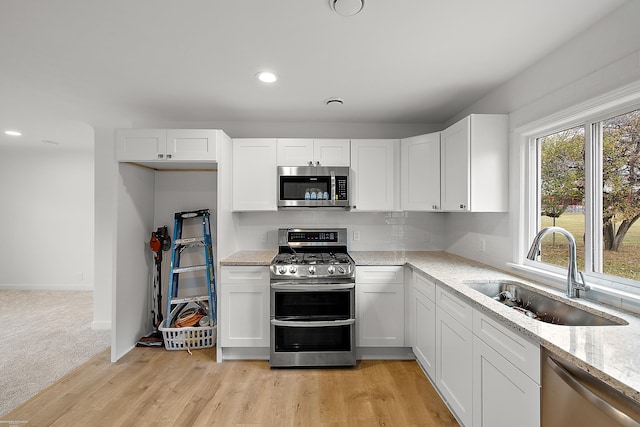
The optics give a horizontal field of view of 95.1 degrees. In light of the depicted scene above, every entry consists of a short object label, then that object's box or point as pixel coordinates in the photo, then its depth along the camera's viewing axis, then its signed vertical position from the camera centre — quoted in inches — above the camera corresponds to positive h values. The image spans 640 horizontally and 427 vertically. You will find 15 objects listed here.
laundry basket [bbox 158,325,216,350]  116.6 -49.3
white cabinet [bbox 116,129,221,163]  107.7 +25.4
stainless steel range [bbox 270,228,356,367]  102.1 -34.7
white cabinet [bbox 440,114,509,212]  91.2 +16.6
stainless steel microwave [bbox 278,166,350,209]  120.6 +11.7
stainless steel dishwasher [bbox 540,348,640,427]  35.5 -24.3
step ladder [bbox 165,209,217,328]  121.4 -22.6
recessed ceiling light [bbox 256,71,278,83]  86.6 +41.8
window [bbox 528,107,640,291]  60.7 +5.8
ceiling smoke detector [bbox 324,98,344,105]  105.8 +41.9
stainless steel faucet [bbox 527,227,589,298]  63.3 -11.4
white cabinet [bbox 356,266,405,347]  107.7 -33.8
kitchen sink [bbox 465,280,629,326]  57.4 -20.5
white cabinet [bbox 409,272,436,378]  88.3 -34.5
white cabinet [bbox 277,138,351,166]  121.7 +26.4
